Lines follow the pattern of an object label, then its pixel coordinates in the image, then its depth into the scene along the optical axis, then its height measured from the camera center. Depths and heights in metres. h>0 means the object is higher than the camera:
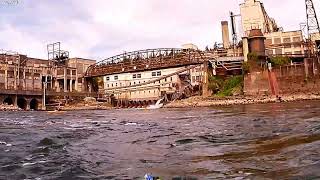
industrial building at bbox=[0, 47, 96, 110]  65.45 +7.55
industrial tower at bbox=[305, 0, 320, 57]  59.75 +13.18
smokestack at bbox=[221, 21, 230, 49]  71.19 +16.96
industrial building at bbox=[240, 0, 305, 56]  62.13 +14.45
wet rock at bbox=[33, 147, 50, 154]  10.06 -1.61
